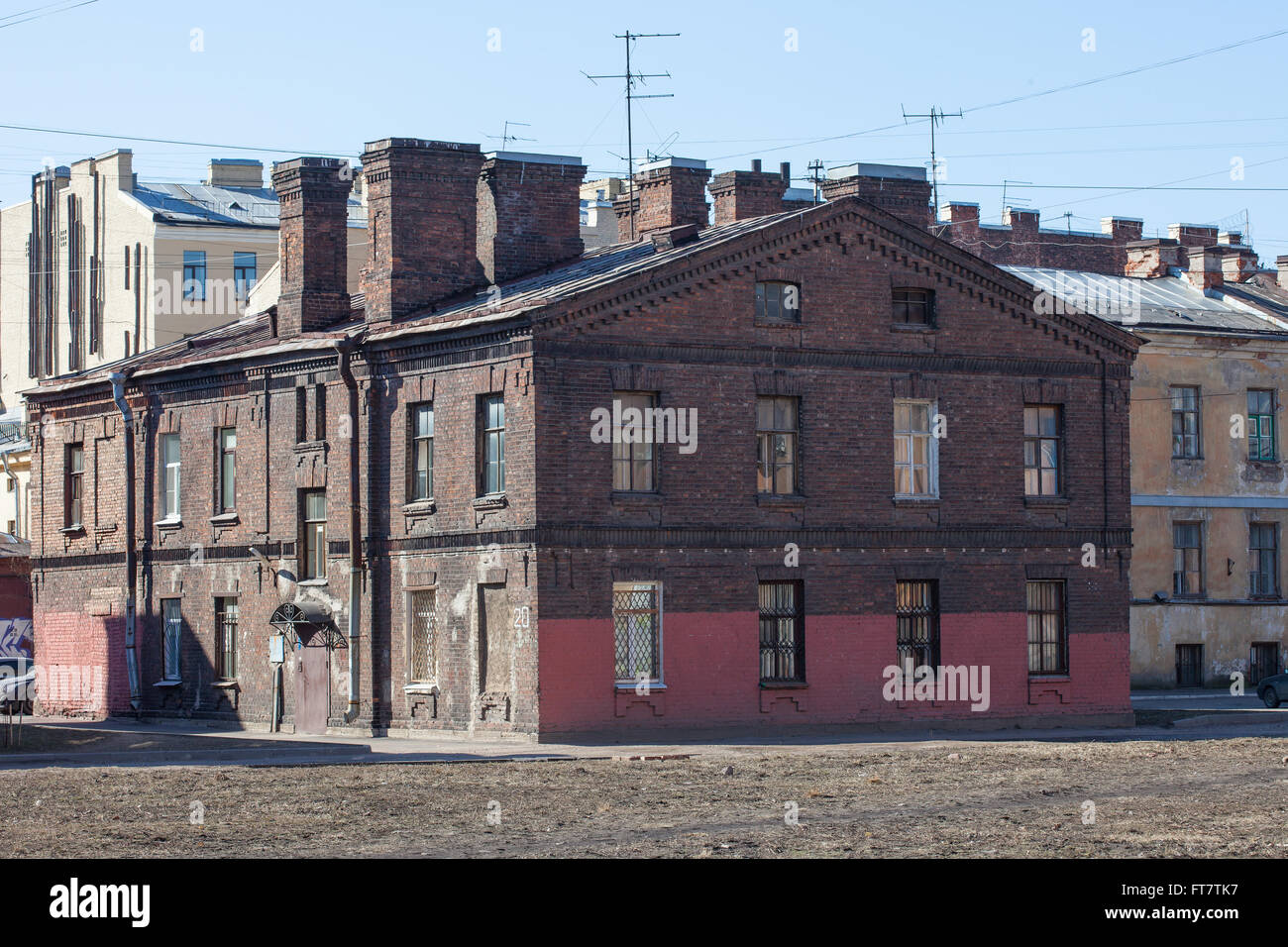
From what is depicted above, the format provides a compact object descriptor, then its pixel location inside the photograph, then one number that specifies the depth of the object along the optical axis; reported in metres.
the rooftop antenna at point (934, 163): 56.97
